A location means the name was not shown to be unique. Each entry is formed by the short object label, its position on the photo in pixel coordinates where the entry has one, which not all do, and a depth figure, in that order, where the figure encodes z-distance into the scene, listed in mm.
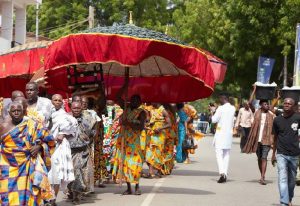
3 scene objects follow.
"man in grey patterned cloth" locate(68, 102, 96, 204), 11620
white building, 34969
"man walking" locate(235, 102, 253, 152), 28375
